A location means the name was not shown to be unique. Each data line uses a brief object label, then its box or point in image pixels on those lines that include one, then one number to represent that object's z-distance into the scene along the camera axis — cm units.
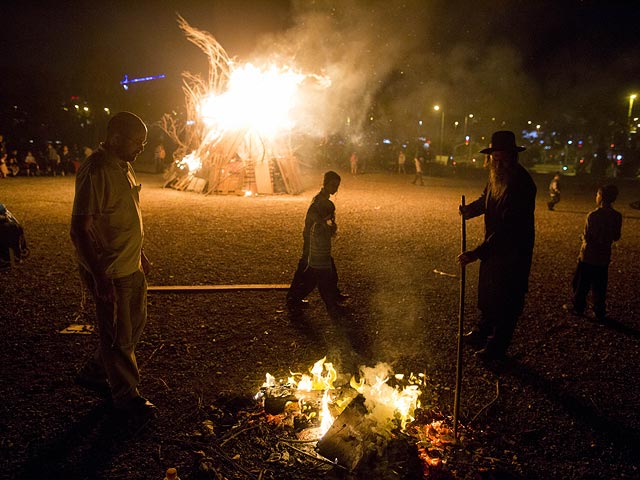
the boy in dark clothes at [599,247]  530
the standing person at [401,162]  2848
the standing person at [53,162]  2255
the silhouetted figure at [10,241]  714
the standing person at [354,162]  2755
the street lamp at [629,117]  2923
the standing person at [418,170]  2098
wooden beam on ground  620
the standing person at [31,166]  2145
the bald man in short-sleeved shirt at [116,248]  292
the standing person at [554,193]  1404
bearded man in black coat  414
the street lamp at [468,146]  4584
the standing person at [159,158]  2500
